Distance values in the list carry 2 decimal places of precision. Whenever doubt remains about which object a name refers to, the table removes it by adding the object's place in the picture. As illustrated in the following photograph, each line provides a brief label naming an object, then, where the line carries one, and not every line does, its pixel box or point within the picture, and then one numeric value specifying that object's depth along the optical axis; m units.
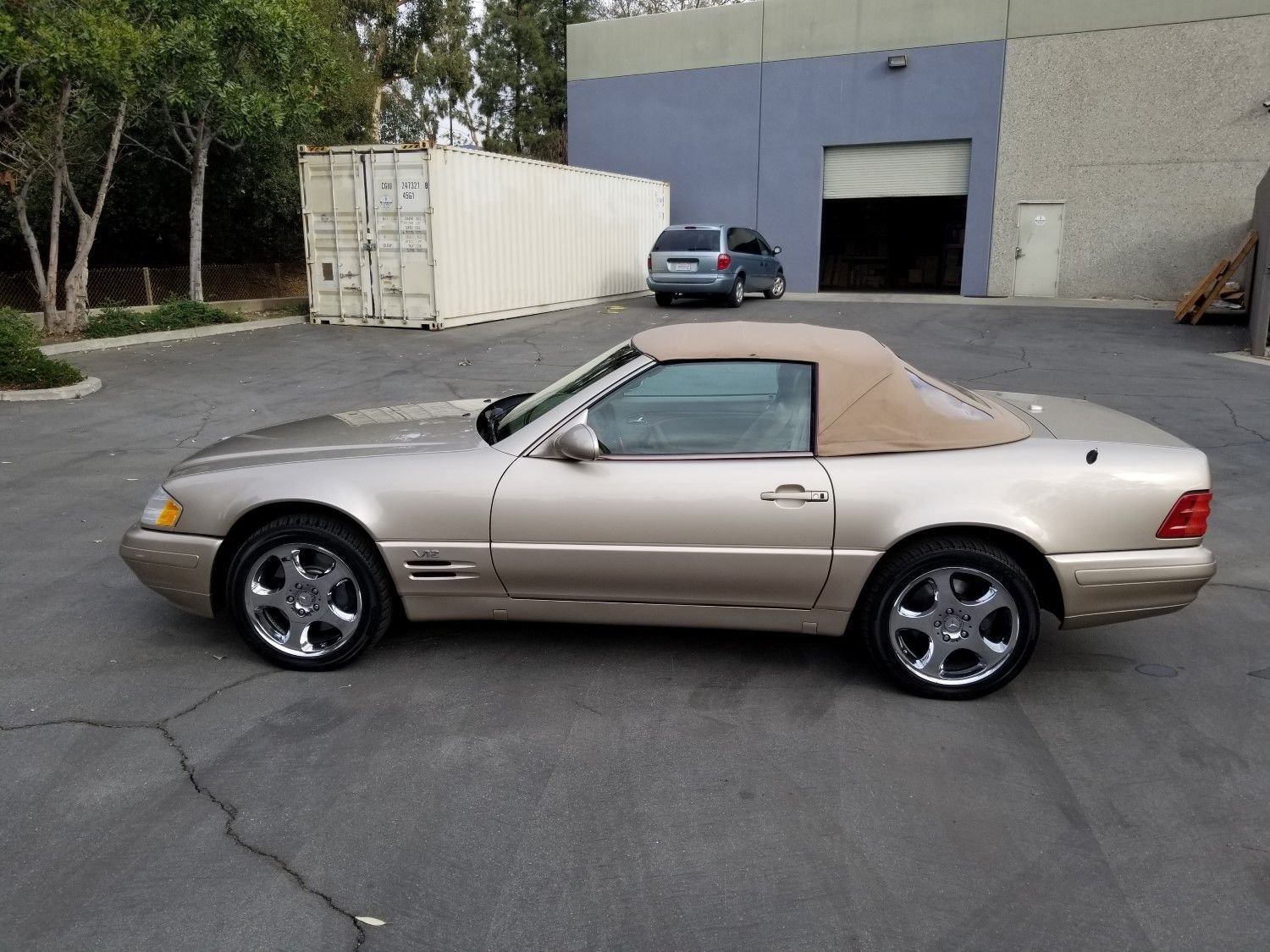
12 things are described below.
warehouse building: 21.39
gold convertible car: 3.96
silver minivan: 19.70
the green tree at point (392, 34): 28.03
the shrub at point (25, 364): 10.91
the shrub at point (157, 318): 15.36
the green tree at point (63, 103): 12.34
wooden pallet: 18.25
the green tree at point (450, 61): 31.29
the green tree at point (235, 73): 14.68
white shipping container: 16.66
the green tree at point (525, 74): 42.12
